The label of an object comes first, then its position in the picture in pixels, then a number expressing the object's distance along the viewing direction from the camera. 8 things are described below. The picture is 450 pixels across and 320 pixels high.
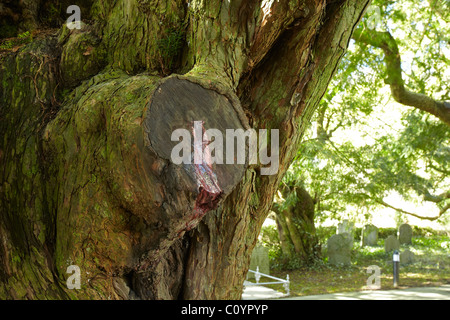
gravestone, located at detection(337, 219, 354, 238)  15.88
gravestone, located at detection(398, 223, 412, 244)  17.77
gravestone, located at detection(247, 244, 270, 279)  12.00
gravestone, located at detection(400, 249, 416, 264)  13.42
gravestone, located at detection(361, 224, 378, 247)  17.53
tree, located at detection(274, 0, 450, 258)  9.09
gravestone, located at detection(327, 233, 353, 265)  13.64
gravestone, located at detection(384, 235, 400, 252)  15.56
